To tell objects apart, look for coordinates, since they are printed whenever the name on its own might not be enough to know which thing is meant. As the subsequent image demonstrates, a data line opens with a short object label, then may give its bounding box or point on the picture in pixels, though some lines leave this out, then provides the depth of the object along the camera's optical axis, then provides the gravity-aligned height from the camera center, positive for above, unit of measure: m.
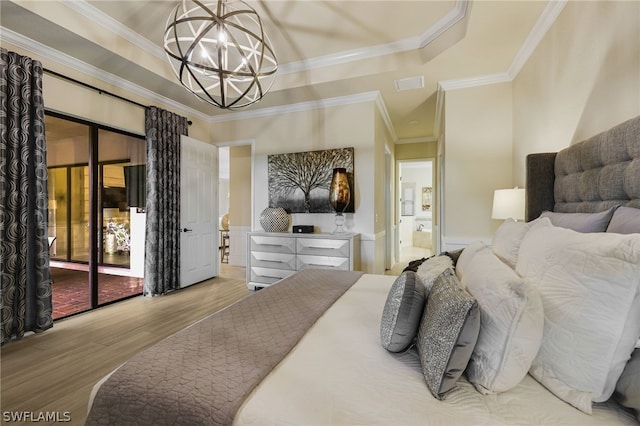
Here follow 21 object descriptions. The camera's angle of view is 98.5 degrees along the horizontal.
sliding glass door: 3.21 +0.02
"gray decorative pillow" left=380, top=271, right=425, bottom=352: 1.07 -0.41
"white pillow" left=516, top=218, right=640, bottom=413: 0.75 -0.30
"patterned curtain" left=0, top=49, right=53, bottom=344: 2.32 +0.09
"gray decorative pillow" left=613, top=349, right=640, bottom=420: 0.74 -0.47
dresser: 3.44 -0.54
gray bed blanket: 0.83 -0.55
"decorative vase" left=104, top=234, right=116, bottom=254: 4.26 -0.48
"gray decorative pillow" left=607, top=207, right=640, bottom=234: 1.06 -0.03
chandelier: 1.86 +1.84
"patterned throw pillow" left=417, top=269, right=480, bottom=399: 0.86 -0.41
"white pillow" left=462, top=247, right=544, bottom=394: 0.82 -0.38
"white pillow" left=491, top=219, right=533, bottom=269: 1.43 -0.16
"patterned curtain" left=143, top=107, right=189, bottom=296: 3.65 +0.13
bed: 0.77 -0.54
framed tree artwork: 3.92 +0.52
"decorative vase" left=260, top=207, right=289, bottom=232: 4.01 -0.10
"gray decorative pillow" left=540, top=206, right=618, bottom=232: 1.26 -0.04
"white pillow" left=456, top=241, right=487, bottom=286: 1.47 -0.26
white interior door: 4.03 +0.03
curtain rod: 2.70 +1.39
